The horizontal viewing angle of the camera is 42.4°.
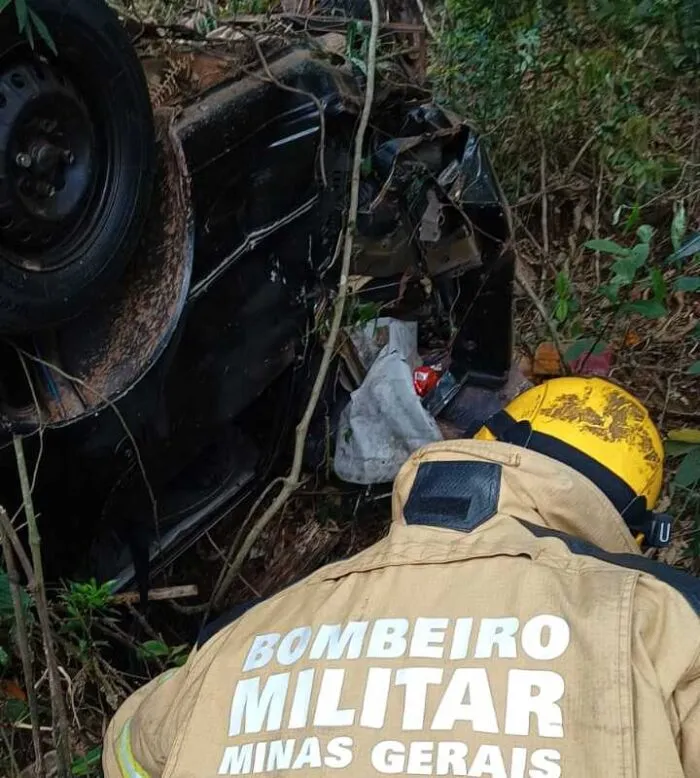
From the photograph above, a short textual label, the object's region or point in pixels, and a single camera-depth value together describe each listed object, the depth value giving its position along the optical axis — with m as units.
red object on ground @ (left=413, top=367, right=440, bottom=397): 3.19
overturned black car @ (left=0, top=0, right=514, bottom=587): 1.83
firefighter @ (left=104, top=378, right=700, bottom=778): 1.19
